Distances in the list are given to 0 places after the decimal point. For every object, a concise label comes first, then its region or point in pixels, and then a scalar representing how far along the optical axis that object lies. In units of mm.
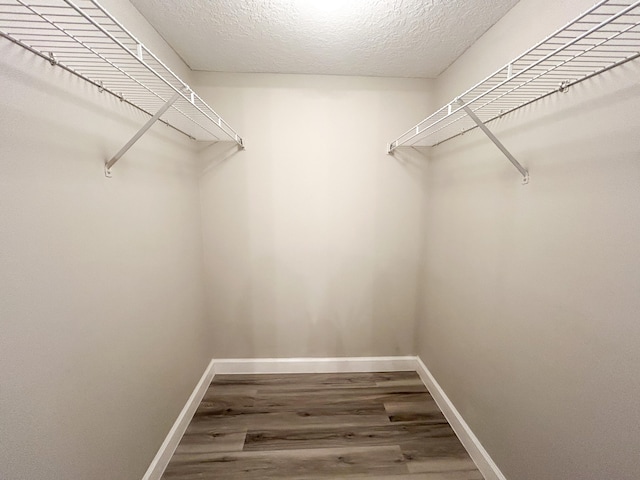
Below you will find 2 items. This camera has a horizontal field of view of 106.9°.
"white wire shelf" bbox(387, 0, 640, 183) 677
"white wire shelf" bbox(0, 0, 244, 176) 648
